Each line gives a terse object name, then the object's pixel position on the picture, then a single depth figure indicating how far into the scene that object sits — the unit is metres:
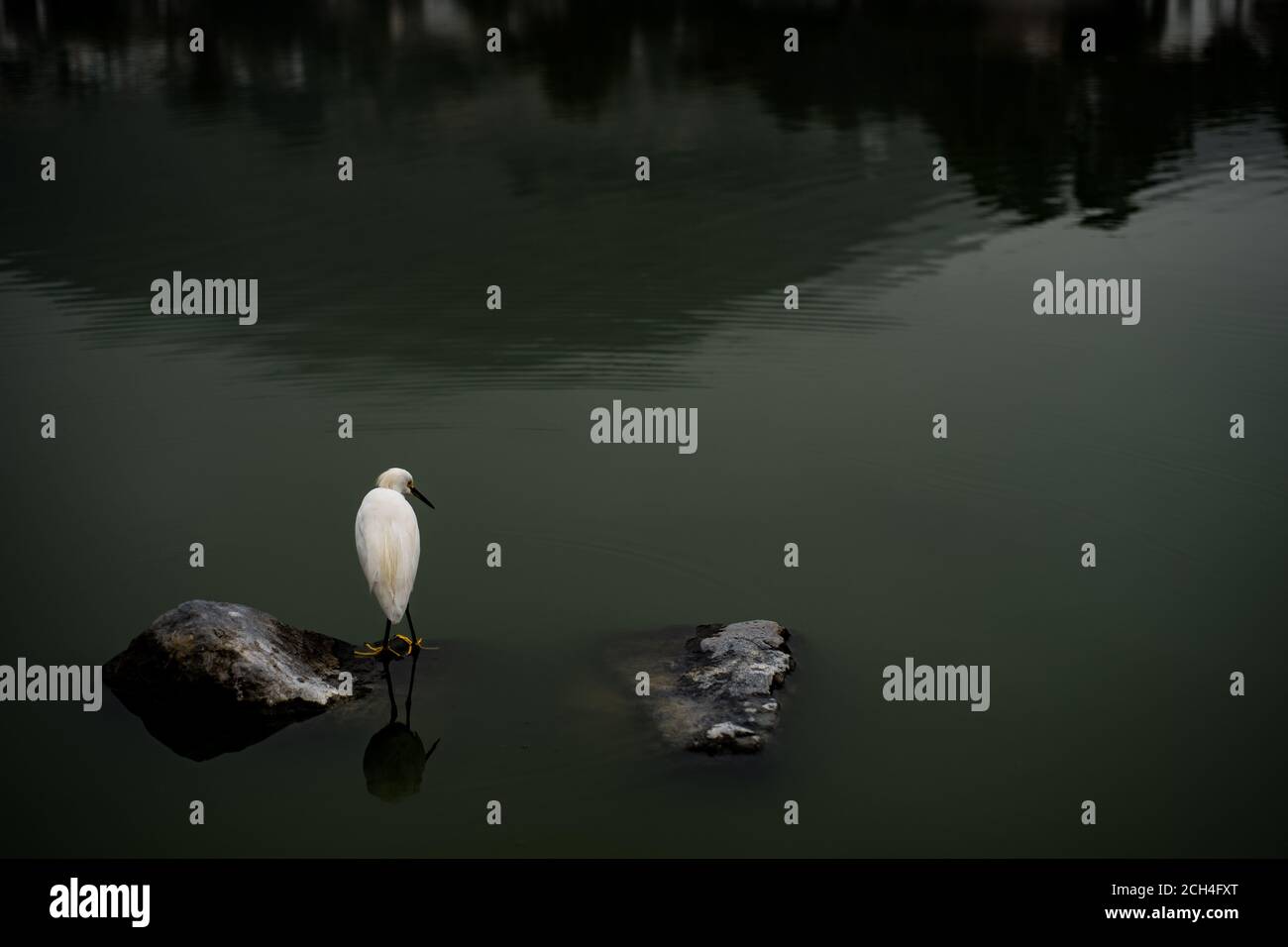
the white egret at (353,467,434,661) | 9.95
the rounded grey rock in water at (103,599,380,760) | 9.25
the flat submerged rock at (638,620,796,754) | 8.99
